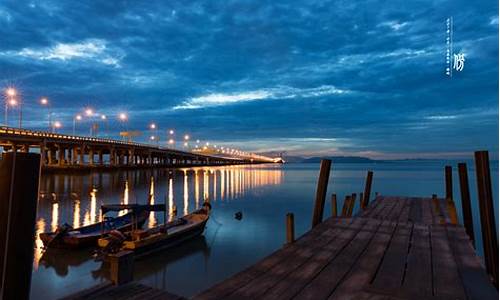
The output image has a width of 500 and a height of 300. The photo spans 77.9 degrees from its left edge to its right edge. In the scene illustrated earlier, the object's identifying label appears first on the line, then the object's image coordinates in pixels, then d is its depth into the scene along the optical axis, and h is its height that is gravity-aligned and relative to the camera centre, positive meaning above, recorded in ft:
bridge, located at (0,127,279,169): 217.56 +29.31
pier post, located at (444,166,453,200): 71.87 -2.10
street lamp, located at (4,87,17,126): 230.48 +63.29
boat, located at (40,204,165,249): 51.16 -10.06
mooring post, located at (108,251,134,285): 16.87 -5.04
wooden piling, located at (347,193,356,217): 63.82 -6.60
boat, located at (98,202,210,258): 47.03 -10.17
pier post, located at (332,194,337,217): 57.37 -6.21
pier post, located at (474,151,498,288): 26.78 -3.76
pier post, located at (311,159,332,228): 40.60 -2.85
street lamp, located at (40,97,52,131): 268.21 +66.41
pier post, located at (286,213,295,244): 32.55 -5.91
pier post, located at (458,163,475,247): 42.19 -4.72
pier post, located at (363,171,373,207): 72.82 -4.70
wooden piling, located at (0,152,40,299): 10.62 -1.48
